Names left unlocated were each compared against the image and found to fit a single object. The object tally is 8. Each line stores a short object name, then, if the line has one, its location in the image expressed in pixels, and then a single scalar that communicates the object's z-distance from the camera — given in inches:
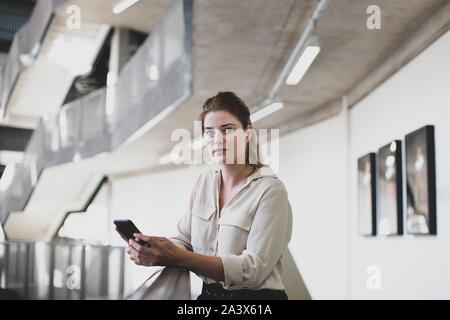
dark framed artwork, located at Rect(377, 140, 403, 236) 238.5
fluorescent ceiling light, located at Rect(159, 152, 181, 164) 484.4
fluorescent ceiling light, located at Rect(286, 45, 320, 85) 216.8
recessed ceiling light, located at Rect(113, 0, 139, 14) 486.0
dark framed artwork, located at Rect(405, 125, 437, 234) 205.9
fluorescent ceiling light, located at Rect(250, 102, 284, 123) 324.4
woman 58.4
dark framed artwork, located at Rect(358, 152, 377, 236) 273.4
